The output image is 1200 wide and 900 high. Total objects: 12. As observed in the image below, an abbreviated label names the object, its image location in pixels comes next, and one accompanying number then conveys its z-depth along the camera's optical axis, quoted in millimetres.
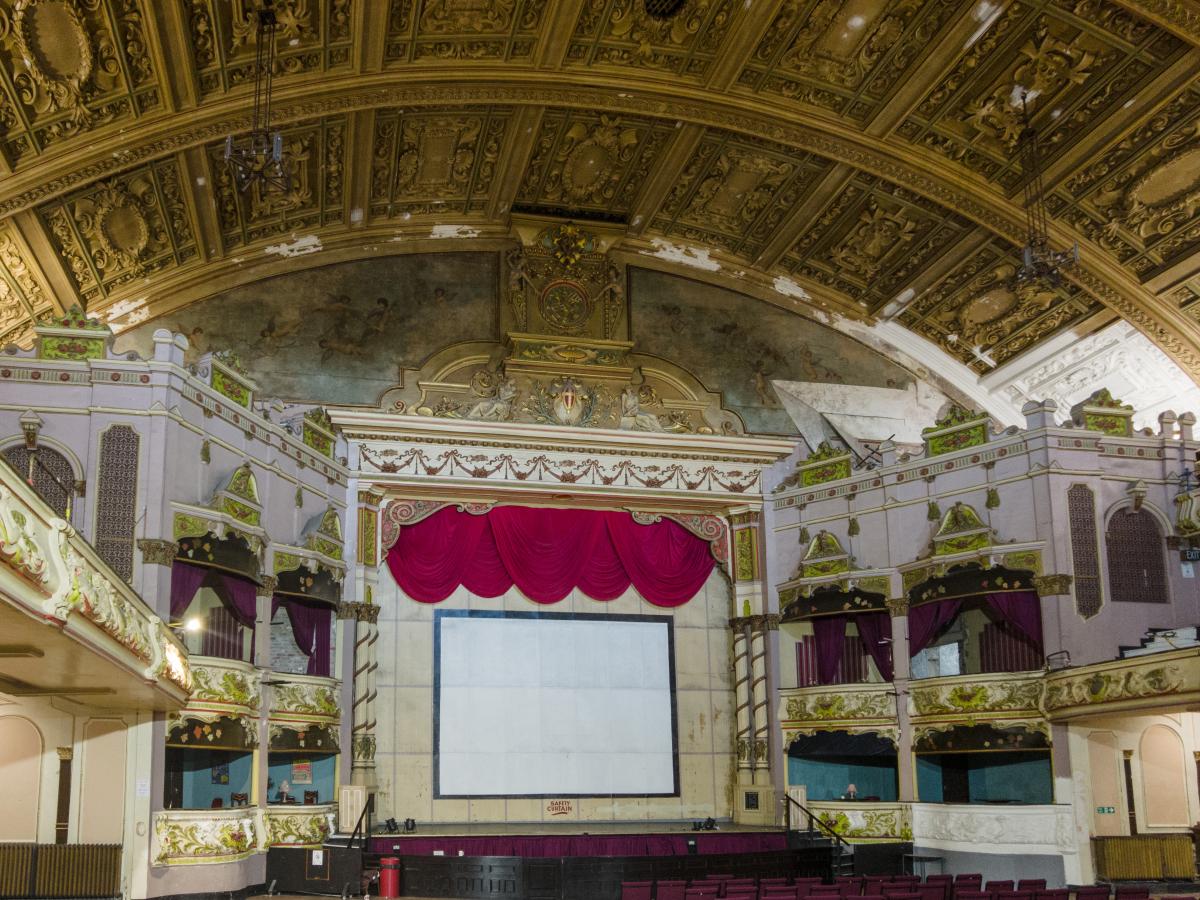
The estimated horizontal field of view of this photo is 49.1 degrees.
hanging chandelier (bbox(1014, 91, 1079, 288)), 21312
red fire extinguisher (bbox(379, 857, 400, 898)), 19750
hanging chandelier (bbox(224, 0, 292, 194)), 17875
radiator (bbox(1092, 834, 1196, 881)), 20312
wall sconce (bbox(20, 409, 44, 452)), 18125
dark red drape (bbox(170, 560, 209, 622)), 18578
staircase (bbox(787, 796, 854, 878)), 22438
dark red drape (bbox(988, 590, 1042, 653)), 21719
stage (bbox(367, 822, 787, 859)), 21469
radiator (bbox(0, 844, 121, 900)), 17000
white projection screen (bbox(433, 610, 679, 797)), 24984
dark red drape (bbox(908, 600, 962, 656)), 23031
